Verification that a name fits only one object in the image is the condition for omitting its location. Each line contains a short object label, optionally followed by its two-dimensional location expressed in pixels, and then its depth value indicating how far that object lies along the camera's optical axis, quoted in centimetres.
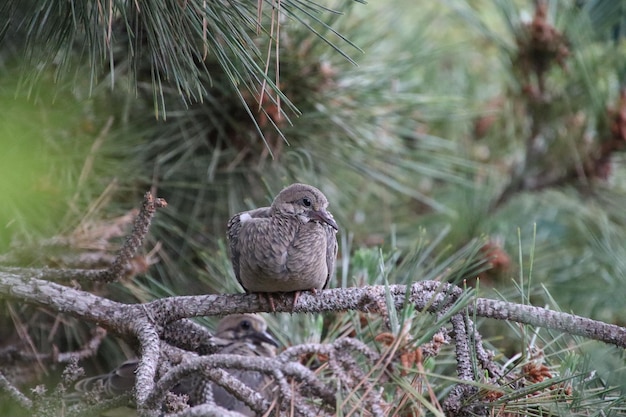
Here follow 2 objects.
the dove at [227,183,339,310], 486
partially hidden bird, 489
